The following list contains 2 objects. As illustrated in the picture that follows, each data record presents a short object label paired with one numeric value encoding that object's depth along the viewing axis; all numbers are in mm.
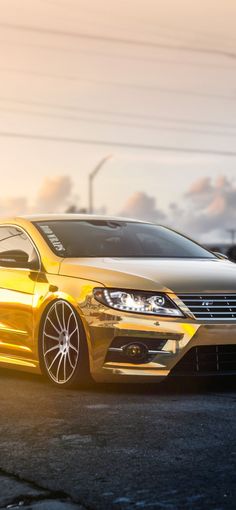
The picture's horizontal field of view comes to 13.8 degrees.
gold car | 7277
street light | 45375
